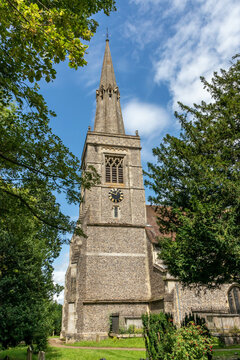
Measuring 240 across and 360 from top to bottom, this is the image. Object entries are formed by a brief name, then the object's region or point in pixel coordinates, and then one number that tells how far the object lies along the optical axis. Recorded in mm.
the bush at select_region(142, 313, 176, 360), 7516
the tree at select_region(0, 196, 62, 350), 11680
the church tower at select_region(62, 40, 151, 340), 19312
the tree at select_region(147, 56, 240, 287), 9656
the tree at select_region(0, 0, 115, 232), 4332
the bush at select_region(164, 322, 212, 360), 6691
